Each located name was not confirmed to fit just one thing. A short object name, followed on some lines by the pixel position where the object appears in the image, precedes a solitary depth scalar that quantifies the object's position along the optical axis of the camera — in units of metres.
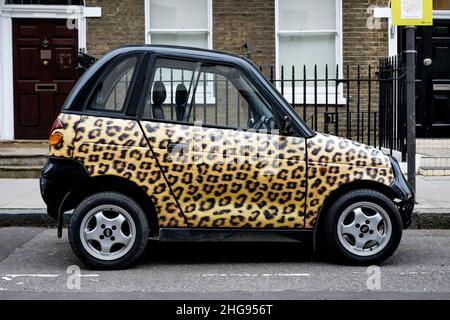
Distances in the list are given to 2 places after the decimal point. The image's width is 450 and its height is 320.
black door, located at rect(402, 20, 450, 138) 13.86
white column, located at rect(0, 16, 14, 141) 13.86
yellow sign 8.95
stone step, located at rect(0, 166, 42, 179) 12.19
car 6.44
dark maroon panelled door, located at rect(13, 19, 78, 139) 13.98
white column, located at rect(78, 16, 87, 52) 13.74
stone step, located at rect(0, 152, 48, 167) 12.41
